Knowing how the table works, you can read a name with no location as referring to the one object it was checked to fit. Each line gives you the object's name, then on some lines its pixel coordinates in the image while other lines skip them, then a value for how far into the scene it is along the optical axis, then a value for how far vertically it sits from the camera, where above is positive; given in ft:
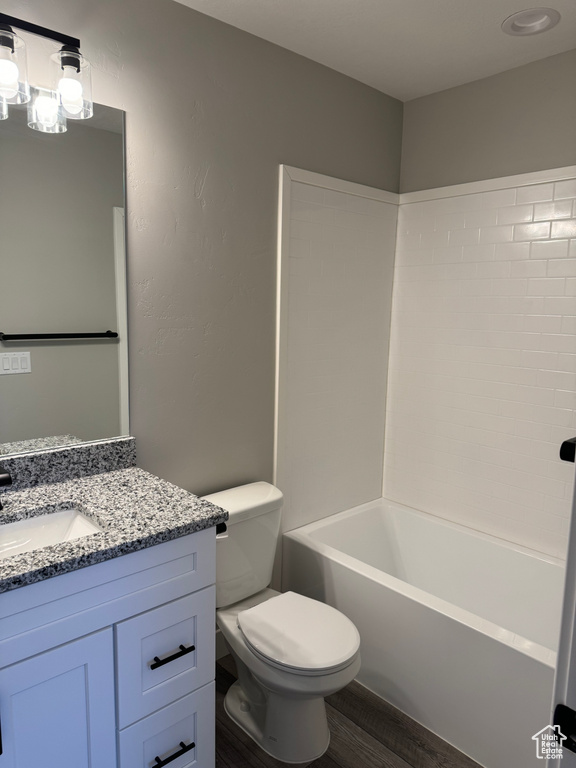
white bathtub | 6.01 -3.90
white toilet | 5.75 -3.55
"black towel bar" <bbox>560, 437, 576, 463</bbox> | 2.42 -0.56
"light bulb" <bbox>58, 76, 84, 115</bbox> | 5.24 +2.05
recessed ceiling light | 6.40 +3.58
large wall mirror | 5.42 +0.32
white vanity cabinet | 3.94 -2.81
